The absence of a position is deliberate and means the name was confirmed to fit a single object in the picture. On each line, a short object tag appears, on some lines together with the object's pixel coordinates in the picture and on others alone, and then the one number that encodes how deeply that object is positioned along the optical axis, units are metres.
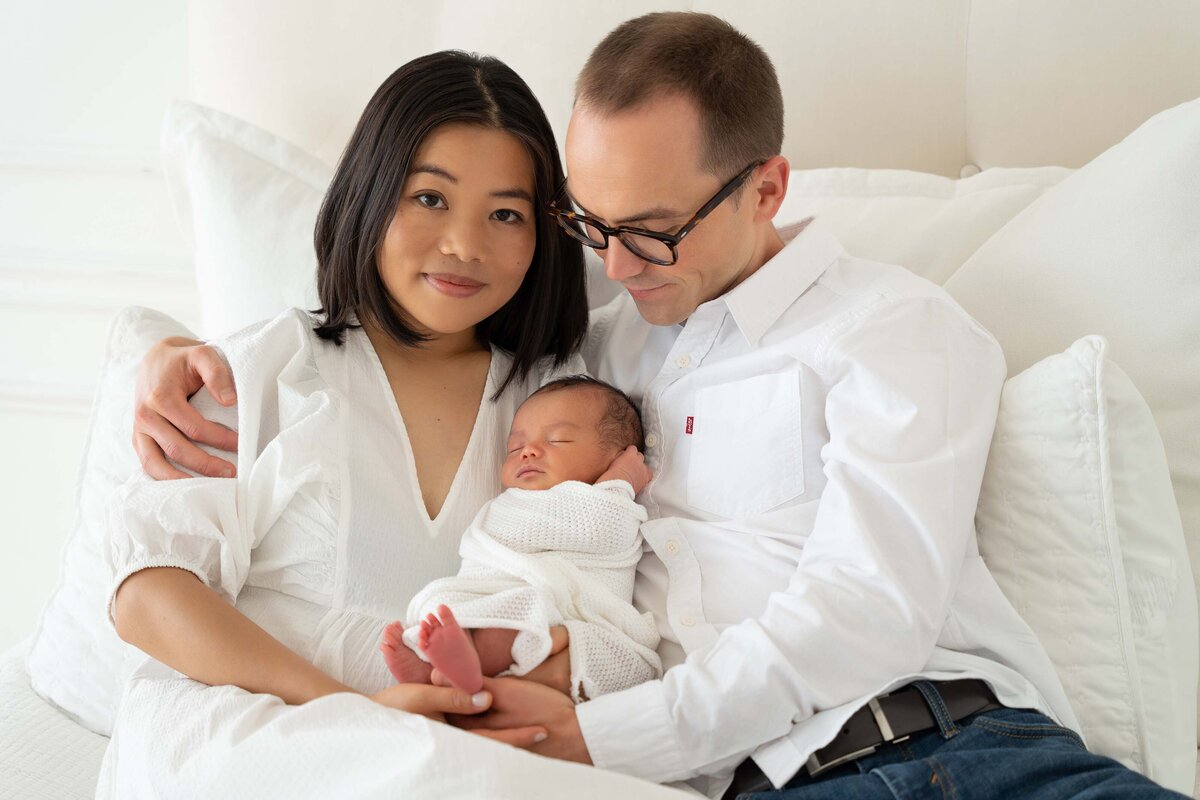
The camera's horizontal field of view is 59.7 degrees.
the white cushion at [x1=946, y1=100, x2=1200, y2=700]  1.54
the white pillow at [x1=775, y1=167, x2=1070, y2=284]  1.86
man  1.30
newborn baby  1.35
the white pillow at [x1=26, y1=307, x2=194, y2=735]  1.66
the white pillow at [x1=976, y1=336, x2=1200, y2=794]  1.39
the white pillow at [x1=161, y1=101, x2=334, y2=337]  1.94
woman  1.40
